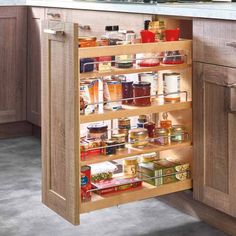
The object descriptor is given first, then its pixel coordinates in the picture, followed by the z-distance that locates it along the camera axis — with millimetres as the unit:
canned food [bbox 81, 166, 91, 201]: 3315
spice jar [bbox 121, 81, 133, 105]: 3549
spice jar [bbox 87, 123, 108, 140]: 3499
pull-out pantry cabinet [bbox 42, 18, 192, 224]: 3175
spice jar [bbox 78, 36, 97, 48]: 3366
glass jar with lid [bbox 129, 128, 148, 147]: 3607
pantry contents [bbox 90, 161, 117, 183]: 3510
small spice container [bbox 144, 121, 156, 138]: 3730
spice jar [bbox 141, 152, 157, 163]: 3834
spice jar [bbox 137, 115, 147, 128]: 3782
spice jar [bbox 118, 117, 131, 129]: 3708
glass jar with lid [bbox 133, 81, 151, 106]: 3563
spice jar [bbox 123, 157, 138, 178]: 3662
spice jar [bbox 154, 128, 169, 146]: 3697
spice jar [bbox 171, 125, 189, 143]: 3741
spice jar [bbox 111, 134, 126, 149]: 3539
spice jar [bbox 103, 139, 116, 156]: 3450
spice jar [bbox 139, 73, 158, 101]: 3697
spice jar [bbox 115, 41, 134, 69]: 3508
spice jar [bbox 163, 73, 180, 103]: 3678
